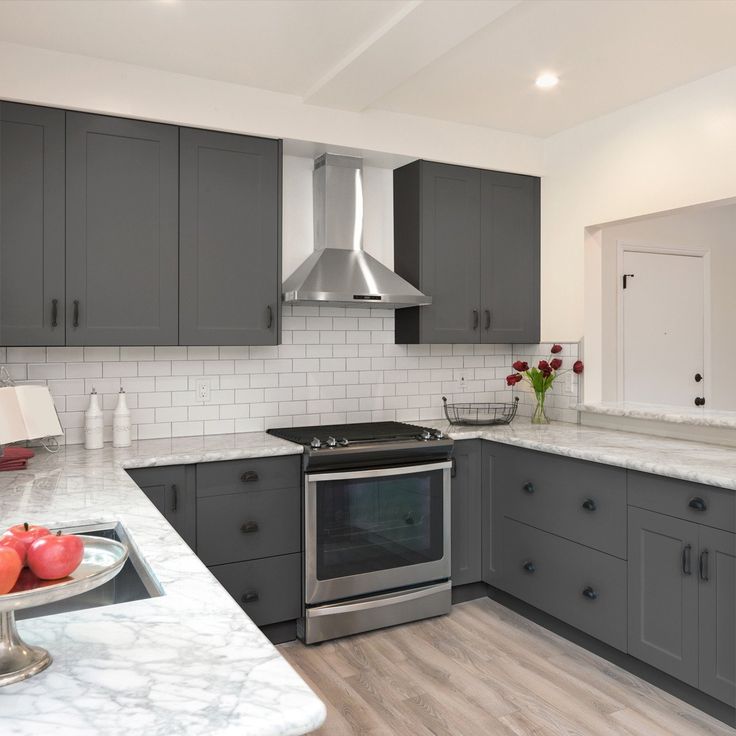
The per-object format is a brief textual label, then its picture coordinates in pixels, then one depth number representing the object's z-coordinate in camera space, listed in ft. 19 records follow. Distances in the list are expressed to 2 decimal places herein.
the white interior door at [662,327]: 14.53
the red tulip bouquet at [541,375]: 12.86
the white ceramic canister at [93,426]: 10.35
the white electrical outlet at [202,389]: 11.60
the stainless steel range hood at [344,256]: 11.35
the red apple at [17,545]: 3.33
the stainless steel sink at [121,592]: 4.54
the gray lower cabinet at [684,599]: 7.96
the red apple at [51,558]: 3.30
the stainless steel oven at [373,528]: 10.36
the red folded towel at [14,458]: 8.68
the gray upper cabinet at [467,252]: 12.54
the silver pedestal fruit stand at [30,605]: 3.11
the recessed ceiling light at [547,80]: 10.32
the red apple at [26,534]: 3.39
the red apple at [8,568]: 3.12
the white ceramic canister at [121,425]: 10.50
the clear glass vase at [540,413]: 13.09
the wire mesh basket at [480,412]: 12.75
